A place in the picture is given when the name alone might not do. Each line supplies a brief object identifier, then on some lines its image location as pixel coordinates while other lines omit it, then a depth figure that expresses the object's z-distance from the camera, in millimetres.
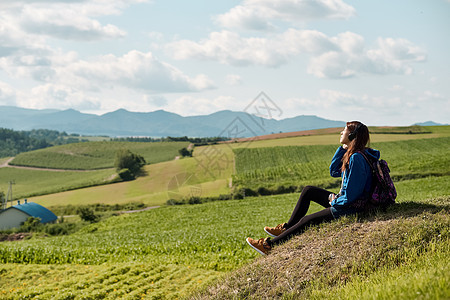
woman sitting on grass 6719
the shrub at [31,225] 40844
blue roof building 44750
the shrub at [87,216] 45750
